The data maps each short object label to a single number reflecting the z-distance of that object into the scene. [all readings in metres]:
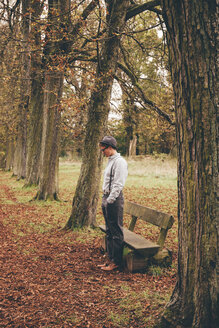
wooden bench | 4.77
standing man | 4.81
